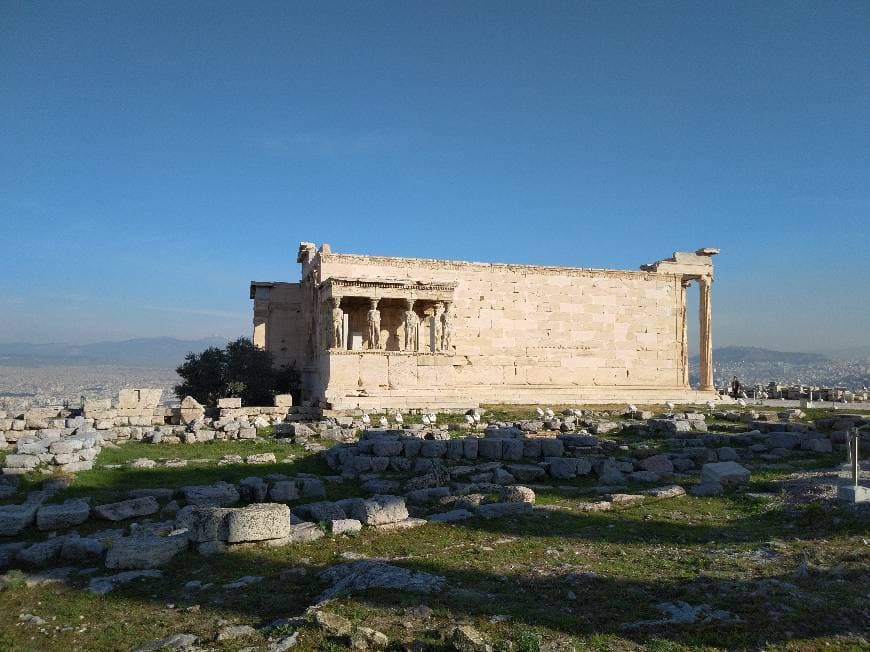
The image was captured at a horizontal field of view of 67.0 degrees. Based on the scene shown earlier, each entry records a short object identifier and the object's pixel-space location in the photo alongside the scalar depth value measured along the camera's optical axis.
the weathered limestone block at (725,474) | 10.68
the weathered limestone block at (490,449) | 13.59
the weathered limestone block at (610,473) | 11.47
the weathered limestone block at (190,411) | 20.09
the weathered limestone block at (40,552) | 6.86
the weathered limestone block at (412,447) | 13.40
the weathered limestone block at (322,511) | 8.27
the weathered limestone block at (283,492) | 10.01
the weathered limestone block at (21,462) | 12.39
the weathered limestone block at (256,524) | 7.08
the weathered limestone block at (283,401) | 22.39
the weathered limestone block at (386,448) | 13.21
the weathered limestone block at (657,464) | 12.54
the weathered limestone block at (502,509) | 8.49
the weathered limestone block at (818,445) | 14.72
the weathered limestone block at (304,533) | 7.32
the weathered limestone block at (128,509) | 8.78
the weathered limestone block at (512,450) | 13.50
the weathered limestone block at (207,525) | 7.04
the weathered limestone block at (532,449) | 13.75
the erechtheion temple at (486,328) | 25.17
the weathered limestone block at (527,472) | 11.70
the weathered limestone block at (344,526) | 7.62
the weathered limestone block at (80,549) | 6.94
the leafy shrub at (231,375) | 25.61
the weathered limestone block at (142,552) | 6.57
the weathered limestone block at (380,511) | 7.94
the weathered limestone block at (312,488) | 10.33
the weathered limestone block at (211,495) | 9.63
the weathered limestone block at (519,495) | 9.19
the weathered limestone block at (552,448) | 13.80
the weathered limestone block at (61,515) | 8.32
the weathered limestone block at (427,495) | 9.84
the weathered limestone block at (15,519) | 8.05
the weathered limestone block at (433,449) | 13.47
